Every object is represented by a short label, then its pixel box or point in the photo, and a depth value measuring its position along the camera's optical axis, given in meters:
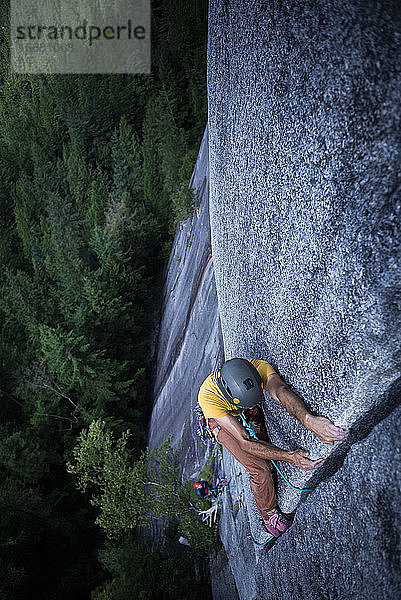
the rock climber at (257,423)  2.57
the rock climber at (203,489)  6.21
